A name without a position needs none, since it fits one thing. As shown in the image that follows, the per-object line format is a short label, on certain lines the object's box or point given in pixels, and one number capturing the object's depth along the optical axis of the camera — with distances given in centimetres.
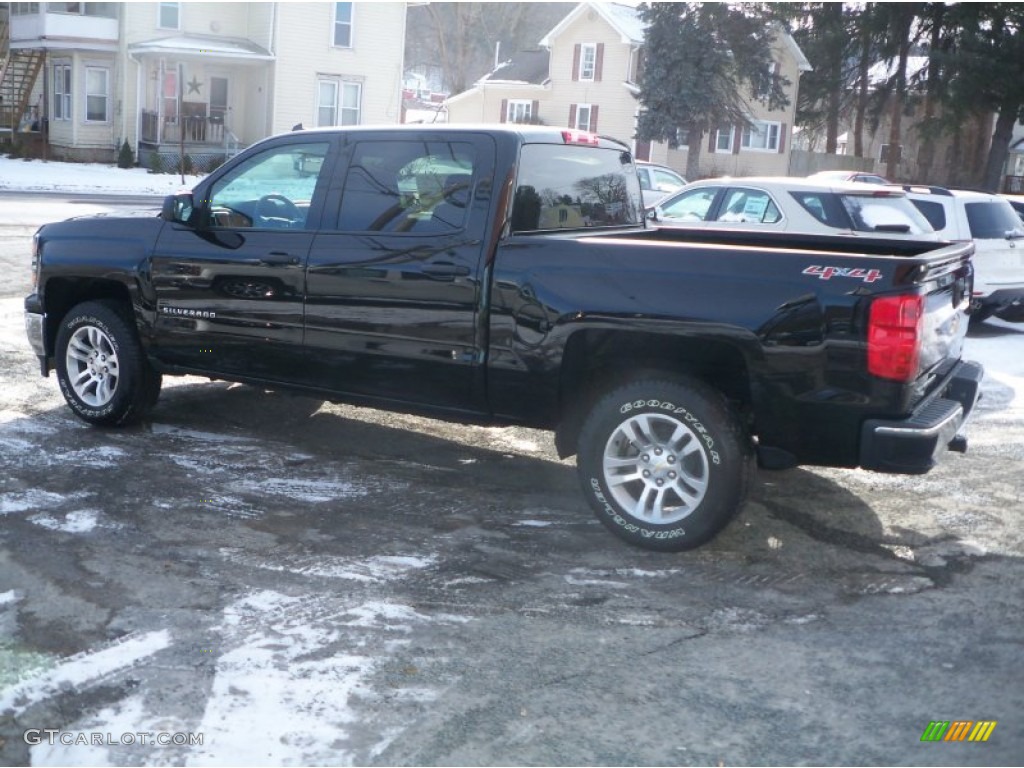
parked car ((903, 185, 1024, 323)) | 1192
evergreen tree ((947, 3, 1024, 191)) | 3841
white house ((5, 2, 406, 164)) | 3653
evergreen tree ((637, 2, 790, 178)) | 4119
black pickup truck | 530
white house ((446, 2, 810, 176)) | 4884
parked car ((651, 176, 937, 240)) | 1089
